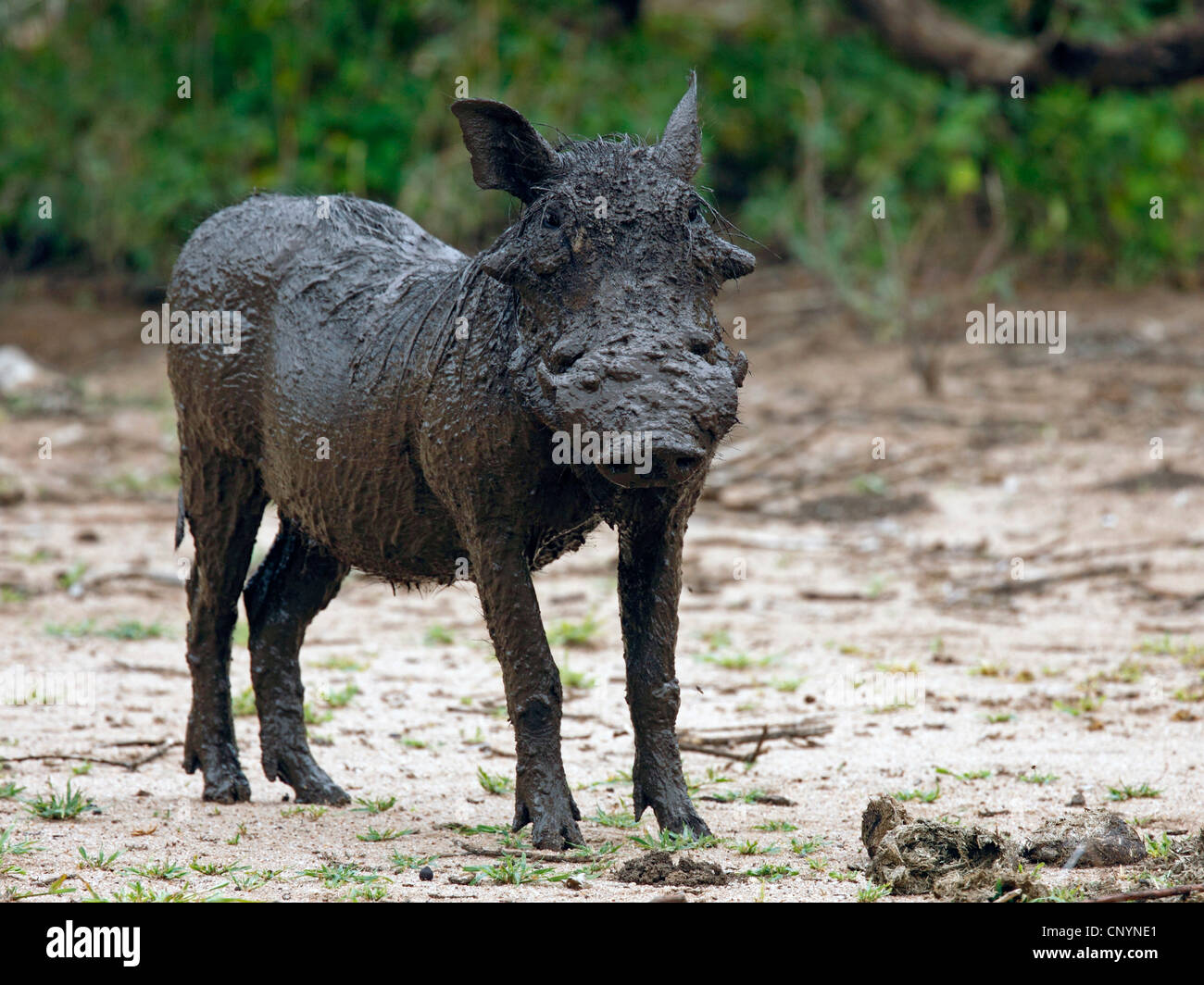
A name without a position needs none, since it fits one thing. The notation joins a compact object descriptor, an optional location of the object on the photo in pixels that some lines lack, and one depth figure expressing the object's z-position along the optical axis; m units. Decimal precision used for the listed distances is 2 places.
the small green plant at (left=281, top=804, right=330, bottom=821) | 9.48
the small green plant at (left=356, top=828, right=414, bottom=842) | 8.62
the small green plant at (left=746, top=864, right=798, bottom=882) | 7.65
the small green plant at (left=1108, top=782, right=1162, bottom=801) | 9.20
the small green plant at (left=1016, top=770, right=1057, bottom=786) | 9.64
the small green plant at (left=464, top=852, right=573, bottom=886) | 7.51
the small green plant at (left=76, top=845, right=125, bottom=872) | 7.79
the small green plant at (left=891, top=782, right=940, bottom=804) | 9.33
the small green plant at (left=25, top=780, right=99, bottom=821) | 8.98
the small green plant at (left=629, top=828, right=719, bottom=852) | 8.18
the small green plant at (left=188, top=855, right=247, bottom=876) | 7.72
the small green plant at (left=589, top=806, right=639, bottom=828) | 8.96
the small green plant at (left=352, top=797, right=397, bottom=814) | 9.52
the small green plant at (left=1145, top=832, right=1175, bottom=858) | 7.82
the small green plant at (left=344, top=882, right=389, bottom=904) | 7.16
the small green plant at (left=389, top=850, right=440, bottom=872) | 7.90
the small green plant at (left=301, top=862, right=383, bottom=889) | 7.50
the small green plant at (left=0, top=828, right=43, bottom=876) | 7.61
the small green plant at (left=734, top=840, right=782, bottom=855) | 8.16
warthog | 7.48
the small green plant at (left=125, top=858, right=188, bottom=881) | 7.63
